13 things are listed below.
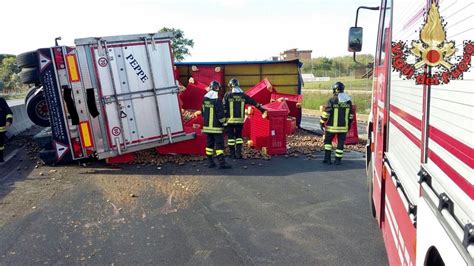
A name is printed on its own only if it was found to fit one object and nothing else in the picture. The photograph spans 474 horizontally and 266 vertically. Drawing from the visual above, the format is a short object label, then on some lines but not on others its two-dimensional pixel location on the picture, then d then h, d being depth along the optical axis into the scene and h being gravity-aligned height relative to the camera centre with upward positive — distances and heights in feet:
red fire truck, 4.56 -1.30
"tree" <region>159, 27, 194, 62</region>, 121.56 +7.53
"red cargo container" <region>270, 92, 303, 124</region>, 36.19 -3.75
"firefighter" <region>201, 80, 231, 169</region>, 25.35 -3.47
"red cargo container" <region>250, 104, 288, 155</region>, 28.04 -4.85
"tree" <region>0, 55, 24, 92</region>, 154.92 +5.01
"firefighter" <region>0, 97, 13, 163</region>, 27.40 -2.05
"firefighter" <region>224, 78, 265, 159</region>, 26.99 -3.26
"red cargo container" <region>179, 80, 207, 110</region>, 37.45 -2.37
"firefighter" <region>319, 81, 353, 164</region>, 25.07 -3.96
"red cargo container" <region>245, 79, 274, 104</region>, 35.91 -2.66
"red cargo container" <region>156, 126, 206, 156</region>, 27.65 -5.19
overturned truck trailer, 23.43 -0.85
